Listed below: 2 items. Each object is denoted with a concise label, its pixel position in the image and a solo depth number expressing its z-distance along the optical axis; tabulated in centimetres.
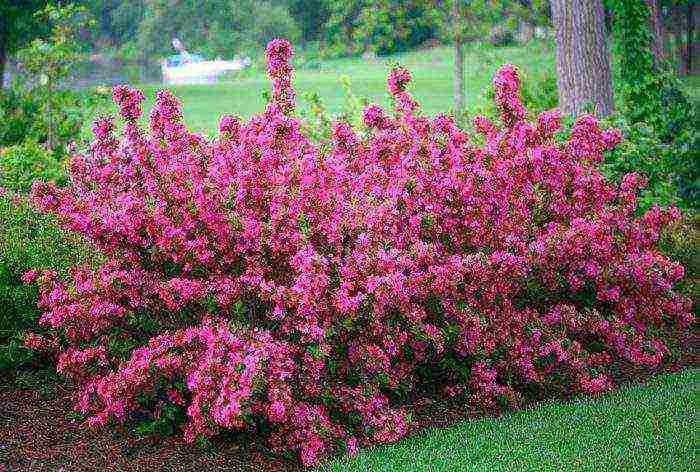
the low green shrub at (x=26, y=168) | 1142
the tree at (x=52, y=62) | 1745
